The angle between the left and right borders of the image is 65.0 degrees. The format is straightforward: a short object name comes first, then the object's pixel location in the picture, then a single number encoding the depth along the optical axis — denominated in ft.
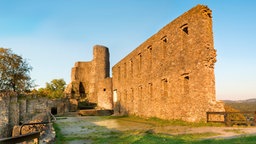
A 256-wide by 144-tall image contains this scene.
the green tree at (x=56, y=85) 167.01
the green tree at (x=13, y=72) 92.20
